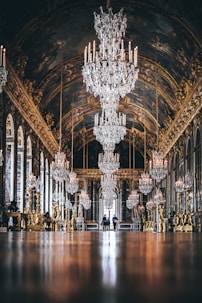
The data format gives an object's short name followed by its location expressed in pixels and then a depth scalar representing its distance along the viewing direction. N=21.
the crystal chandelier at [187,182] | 18.42
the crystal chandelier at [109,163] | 19.98
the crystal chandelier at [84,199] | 34.47
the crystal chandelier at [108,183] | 28.72
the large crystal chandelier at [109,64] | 11.10
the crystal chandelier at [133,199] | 36.32
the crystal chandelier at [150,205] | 34.49
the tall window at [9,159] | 20.05
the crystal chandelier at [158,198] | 27.68
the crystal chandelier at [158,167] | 19.50
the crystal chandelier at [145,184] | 24.56
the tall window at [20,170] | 22.89
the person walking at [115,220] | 42.26
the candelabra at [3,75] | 9.68
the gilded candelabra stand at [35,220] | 18.20
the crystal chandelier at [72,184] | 25.66
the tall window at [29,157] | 25.07
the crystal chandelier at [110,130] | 14.18
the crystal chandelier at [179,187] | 19.61
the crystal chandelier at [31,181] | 17.61
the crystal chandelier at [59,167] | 19.23
